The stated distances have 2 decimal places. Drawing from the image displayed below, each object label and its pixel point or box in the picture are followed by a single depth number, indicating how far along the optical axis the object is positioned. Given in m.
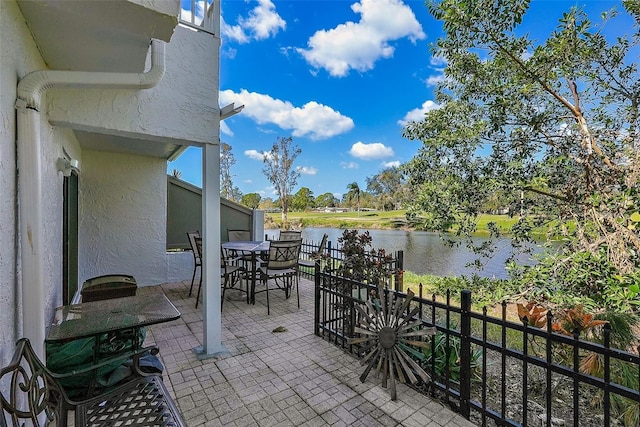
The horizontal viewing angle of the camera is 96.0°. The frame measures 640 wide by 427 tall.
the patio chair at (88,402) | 1.15
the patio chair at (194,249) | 4.70
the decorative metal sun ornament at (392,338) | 2.29
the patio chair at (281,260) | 4.31
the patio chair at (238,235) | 6.35
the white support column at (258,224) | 6.95
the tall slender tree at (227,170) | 19.97
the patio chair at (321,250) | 5.01
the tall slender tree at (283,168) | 23.80
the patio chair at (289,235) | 5.98
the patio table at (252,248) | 4.52
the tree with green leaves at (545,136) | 3.40
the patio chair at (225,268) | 4.39
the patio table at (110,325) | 1.76
